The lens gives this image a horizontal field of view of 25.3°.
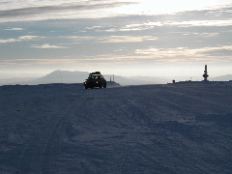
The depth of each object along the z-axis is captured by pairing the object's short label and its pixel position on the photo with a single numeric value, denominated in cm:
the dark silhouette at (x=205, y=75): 5034
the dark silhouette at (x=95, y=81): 4784
